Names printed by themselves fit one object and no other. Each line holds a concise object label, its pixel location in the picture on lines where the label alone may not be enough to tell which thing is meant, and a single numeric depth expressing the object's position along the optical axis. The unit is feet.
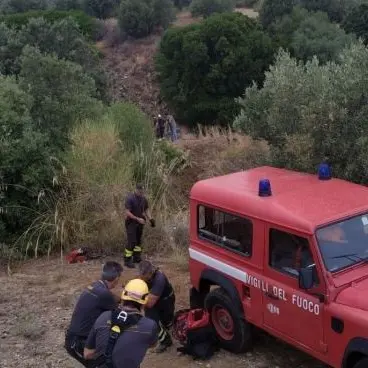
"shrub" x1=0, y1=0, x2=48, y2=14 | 183.01
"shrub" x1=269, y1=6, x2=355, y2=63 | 123.95
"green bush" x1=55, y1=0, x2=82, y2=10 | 188.65
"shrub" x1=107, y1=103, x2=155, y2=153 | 47.37
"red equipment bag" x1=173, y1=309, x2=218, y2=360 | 22.22
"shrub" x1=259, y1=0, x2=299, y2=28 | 154.51
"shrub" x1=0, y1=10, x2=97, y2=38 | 149.28
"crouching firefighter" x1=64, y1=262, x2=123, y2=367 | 18.57
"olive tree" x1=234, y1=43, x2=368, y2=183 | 30.42
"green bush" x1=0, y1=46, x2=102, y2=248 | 40.68
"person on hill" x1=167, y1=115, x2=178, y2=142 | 73.90
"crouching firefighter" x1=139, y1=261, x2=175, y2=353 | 21.79
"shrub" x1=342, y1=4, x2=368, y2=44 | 133.28
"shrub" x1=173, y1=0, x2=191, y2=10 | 197.88
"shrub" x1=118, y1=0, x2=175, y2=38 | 164.00
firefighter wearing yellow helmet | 15.67
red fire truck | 17.25
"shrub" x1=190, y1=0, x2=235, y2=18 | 176.86
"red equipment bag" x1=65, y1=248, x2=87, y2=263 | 35.99
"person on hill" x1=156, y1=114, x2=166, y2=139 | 73.44
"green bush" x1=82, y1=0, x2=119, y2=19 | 186.50
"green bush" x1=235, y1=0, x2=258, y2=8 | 199.72
